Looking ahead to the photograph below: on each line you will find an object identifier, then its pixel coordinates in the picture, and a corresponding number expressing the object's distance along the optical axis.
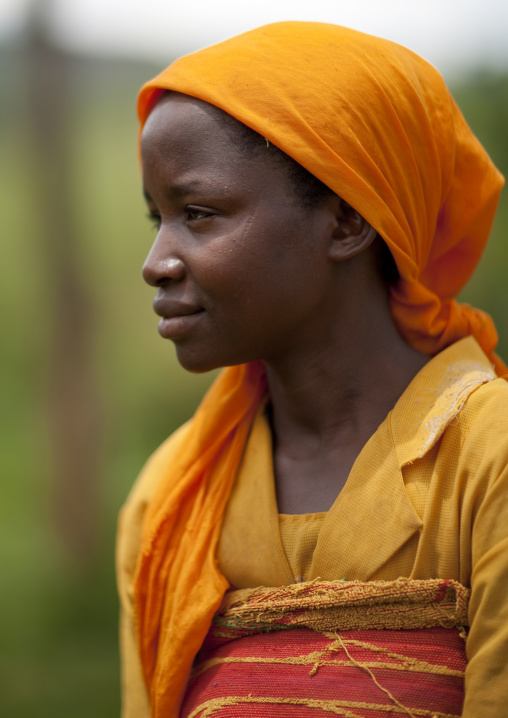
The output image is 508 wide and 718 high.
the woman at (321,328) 1.45
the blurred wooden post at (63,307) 2.95
